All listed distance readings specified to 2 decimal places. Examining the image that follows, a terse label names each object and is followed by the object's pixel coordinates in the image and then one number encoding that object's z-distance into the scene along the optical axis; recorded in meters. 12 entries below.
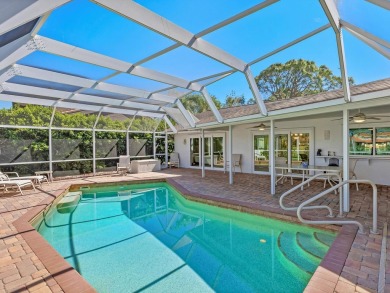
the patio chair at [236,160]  13.59
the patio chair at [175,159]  17.05
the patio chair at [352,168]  8.44
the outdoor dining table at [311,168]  7.47
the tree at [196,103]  10.55
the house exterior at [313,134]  6.12
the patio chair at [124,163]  14.00
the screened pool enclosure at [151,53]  4.11
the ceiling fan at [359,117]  6.37
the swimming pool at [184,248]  3.65
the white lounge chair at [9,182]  8.16
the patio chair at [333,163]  9.27
